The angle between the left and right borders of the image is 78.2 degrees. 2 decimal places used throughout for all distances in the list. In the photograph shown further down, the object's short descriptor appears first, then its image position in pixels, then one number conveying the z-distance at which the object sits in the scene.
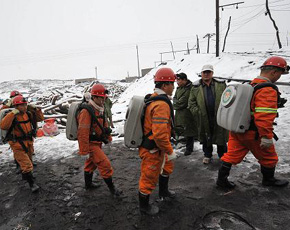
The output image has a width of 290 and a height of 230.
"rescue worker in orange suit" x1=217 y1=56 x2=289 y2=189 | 2.51
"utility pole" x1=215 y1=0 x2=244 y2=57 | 14.73
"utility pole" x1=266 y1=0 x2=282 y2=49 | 16.73
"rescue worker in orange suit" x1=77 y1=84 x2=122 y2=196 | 3.13
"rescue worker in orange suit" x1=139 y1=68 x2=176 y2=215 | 2.41
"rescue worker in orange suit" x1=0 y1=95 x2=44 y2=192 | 3.77
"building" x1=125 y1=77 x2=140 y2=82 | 55.76
